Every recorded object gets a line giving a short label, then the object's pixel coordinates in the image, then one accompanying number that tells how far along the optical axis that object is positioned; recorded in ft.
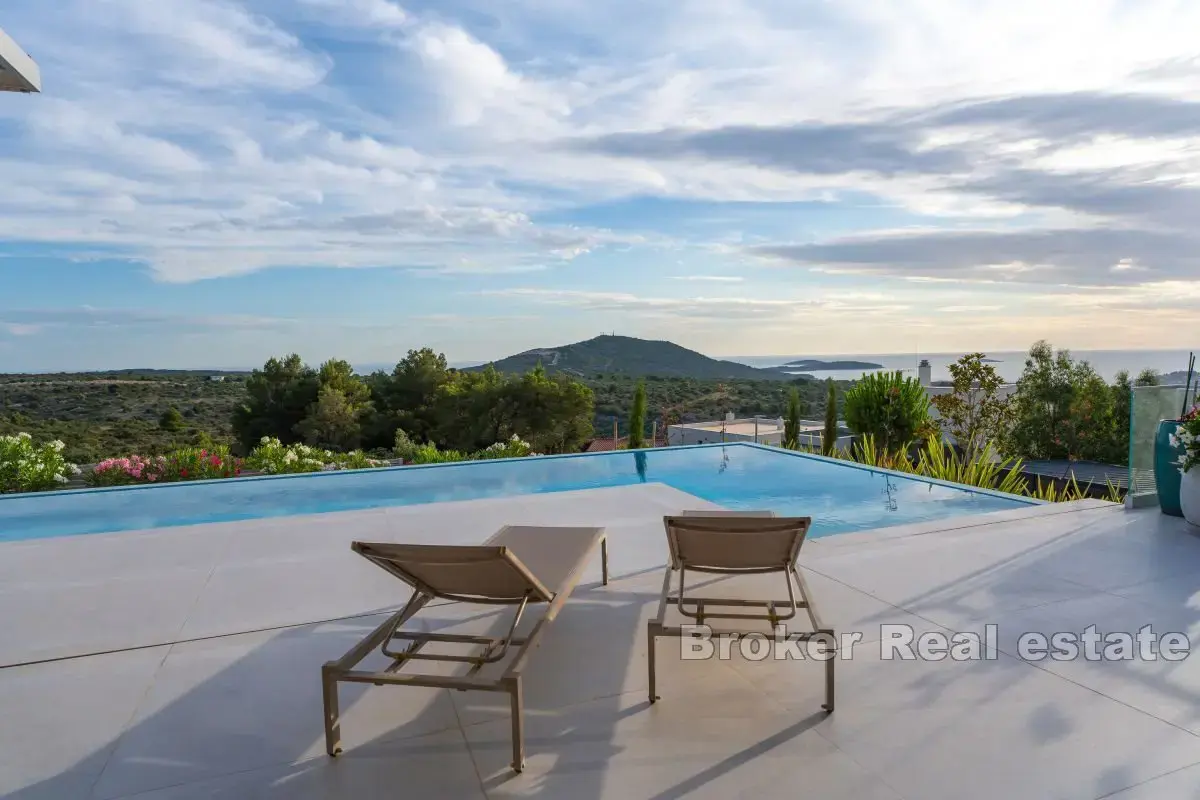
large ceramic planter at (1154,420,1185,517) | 17.67
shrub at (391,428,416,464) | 46.31
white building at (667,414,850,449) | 45.73
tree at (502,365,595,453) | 79.61
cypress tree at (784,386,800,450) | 46.37
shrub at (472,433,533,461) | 40.37
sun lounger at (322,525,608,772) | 7.82
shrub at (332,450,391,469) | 37.47
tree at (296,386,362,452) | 83.87
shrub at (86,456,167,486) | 31.22
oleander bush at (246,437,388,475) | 34.58
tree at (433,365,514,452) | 80.69
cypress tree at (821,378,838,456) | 43.39
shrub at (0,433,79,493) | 30.53
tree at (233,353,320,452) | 84.58
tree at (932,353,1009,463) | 35.88
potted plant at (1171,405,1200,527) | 16.17
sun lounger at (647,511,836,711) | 10.12
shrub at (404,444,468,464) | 39.52
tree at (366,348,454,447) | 87.25
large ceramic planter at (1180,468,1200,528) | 16.20
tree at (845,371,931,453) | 37.19
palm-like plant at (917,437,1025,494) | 25.63
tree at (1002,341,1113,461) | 59.82
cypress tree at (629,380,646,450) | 48.21
